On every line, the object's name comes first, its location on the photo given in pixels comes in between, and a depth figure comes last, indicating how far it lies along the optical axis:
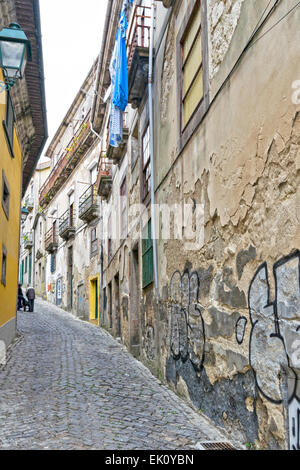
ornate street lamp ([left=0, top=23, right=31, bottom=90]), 5.90
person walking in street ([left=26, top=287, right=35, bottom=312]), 19.44
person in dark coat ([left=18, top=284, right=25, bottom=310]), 18.56
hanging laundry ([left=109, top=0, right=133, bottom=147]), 9.24
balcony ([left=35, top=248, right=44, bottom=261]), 31.87
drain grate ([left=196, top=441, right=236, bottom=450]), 3.97
